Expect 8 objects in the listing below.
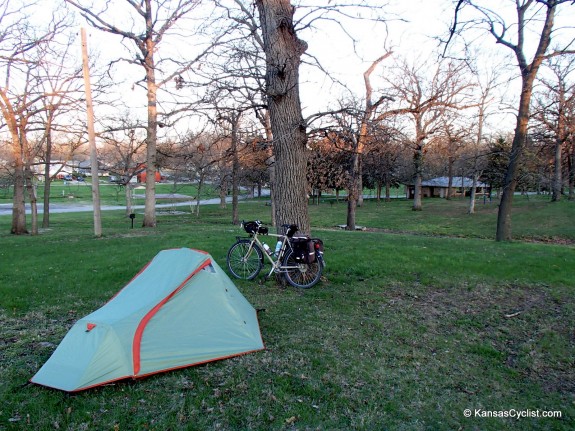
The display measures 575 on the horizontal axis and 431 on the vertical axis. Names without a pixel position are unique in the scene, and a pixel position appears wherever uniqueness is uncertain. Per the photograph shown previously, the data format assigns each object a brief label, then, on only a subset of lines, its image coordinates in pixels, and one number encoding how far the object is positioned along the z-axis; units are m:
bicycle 6.48
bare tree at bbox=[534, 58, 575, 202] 19.28
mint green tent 3.62
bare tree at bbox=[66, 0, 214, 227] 14.96
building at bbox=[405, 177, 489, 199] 54.56
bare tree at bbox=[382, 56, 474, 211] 23.12
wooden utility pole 12.88
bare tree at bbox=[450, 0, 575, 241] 11.76
